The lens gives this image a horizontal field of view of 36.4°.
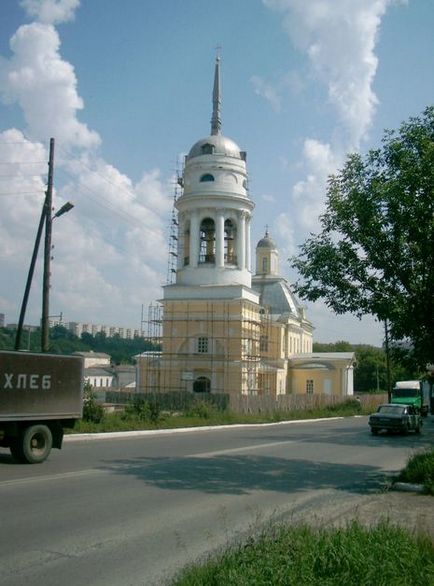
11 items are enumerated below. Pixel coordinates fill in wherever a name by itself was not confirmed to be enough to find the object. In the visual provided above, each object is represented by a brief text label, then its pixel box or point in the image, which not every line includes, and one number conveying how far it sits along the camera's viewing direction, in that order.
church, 53.78
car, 29.55
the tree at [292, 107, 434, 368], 12.89
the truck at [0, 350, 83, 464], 14.18
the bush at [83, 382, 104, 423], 24.75
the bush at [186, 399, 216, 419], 34.84
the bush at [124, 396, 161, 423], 28.50
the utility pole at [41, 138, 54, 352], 22.17
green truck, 48.52
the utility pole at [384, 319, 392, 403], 14.01
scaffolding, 53.75
